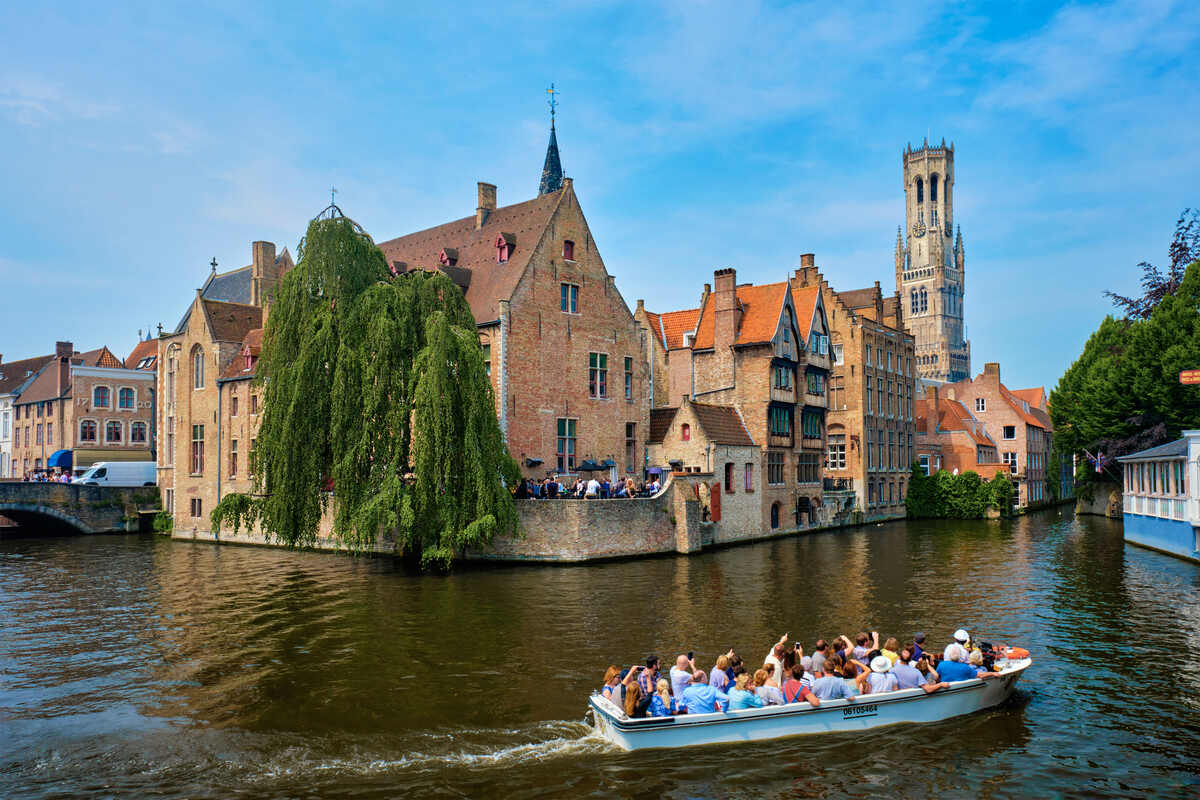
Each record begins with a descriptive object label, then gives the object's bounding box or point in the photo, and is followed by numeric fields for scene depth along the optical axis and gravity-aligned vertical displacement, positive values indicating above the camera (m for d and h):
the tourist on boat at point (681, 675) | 13.72 -3.61
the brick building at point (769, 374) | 44.78 +4.24
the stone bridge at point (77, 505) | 47.81 -2.89
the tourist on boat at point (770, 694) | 13.64 -3.85
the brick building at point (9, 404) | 73.44 +4.42
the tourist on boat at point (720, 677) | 13.77 -3.62
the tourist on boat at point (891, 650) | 15.04 -3.53
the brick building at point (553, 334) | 37.94 +5.53
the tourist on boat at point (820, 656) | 14.80 -3.58
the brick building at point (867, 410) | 57.50 +2.83
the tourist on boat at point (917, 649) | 15.35 -3.56
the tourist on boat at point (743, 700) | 13.33 -3.86
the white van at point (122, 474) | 55.31 -1.24
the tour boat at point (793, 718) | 13.10 -4.26
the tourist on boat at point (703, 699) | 13.33 -3.84
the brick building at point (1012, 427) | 69.44 +1.91
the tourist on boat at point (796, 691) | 13.76 -3.84
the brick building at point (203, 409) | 45.47 +2.53
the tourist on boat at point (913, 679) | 14.31 -3.84
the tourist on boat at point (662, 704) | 13.24 -3.89
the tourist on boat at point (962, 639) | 15.68 -3.45
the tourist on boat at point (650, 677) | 13.56 -3.58
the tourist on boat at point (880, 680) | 14.23 -3.80
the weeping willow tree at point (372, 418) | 29.22 +1.21
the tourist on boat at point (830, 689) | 13.95 -3.86
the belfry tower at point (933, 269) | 152.88 +33.44
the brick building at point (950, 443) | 66.00 +0.60
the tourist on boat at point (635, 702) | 13.02 -3.80
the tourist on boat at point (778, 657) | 14.58 -3.54
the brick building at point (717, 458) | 40.53 -0.29
